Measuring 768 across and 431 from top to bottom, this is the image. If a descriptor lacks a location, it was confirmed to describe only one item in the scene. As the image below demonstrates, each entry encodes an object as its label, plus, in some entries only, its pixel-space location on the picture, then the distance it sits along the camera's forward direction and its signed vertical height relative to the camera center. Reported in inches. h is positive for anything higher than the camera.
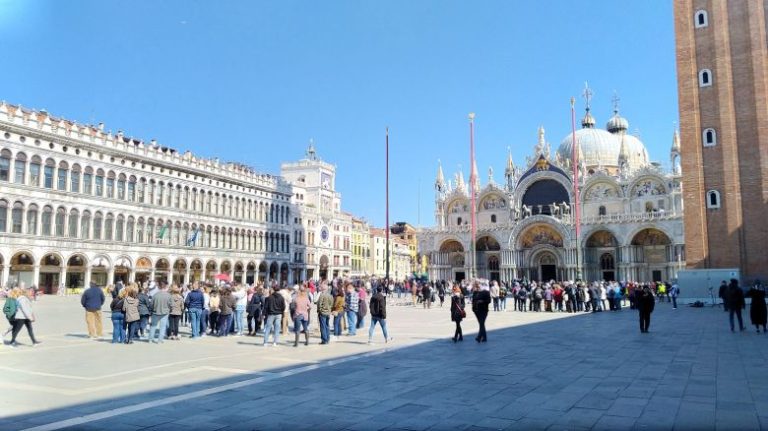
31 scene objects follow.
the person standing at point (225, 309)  647.8 -38.8
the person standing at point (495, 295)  1149.8 -41.9
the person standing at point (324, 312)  569.9 -37.4
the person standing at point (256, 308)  670.5 -39.1
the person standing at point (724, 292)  867.2 -27.9
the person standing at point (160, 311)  573.9 -36.5
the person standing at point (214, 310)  666.0 -41.0
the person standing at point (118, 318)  565.6 -42.3
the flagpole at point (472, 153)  1871.8 +400.0
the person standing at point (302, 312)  555.2 -36.5
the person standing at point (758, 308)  644.7 -39.3
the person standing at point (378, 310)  570.3 -35.5
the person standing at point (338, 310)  629.0 -39.4
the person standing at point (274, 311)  554.6 -35.7
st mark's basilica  2153.1 +231.3
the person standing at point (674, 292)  1175.0 -39.5
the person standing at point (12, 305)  536.7 -28.0
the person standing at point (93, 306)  596.1 -32.5
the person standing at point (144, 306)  597.9 -32.5
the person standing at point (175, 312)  604.7 -39.1
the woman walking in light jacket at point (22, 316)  534.9 -38.4
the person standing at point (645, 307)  669.3 -38.8
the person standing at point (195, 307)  620.4 -34.9
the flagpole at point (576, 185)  1727.6 +287.3
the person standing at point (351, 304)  659.4 -34.2
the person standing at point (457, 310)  576.7 -36.1
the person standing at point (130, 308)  565.2 -33.0
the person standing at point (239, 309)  685.9 -41.4
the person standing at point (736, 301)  671.1 -32.2
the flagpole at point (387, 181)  1705.2 +281.0
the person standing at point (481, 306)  576.7 -32.5
